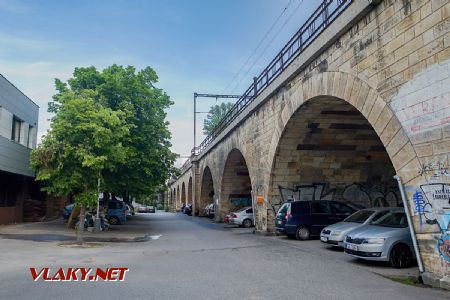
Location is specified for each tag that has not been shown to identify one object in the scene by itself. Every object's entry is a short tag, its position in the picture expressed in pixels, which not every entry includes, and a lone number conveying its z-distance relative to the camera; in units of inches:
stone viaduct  339.3
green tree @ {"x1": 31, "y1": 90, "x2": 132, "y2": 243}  658.2
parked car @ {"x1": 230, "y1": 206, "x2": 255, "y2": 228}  1072.2
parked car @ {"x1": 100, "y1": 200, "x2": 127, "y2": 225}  1124.3
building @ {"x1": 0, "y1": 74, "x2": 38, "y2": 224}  871.1
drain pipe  351.6
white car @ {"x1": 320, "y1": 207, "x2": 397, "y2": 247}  527.5
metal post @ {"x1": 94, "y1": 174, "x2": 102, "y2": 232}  845.8
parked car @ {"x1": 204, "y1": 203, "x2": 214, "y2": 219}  1533.0
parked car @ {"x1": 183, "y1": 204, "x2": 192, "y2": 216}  2000.5
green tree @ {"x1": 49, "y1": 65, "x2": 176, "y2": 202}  909.2
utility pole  1887.8
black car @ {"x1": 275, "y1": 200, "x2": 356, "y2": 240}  700.0
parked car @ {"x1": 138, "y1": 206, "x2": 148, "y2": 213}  2664.9
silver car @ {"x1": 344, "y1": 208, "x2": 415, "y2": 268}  429.1
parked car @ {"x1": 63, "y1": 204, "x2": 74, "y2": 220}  1114.7
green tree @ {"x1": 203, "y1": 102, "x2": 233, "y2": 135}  3373.5
